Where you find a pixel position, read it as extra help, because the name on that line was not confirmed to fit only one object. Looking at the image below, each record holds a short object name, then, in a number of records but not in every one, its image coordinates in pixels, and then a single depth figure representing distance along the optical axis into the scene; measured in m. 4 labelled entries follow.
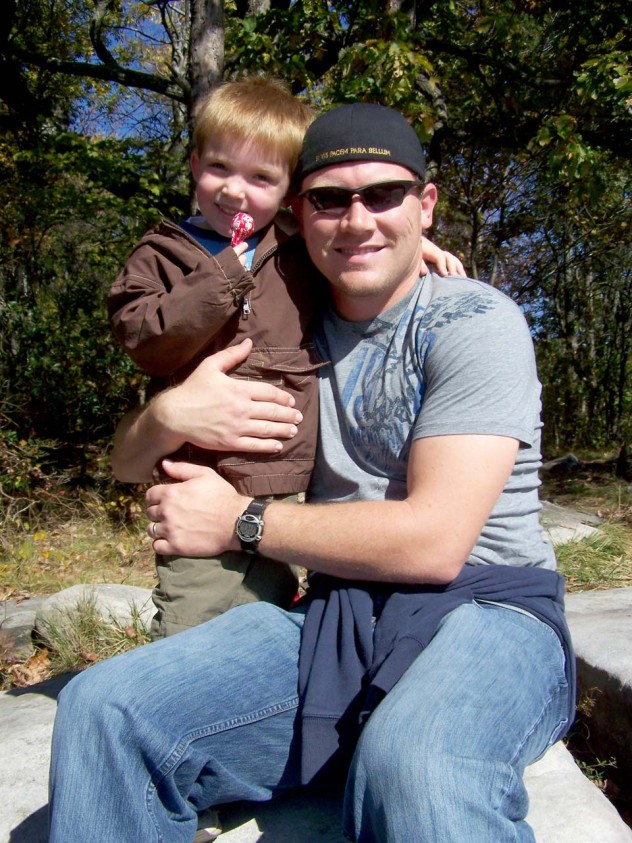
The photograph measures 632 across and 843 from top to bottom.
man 1.58
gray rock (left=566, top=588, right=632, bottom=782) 2.62
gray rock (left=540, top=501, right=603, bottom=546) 4.95
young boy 2.14
